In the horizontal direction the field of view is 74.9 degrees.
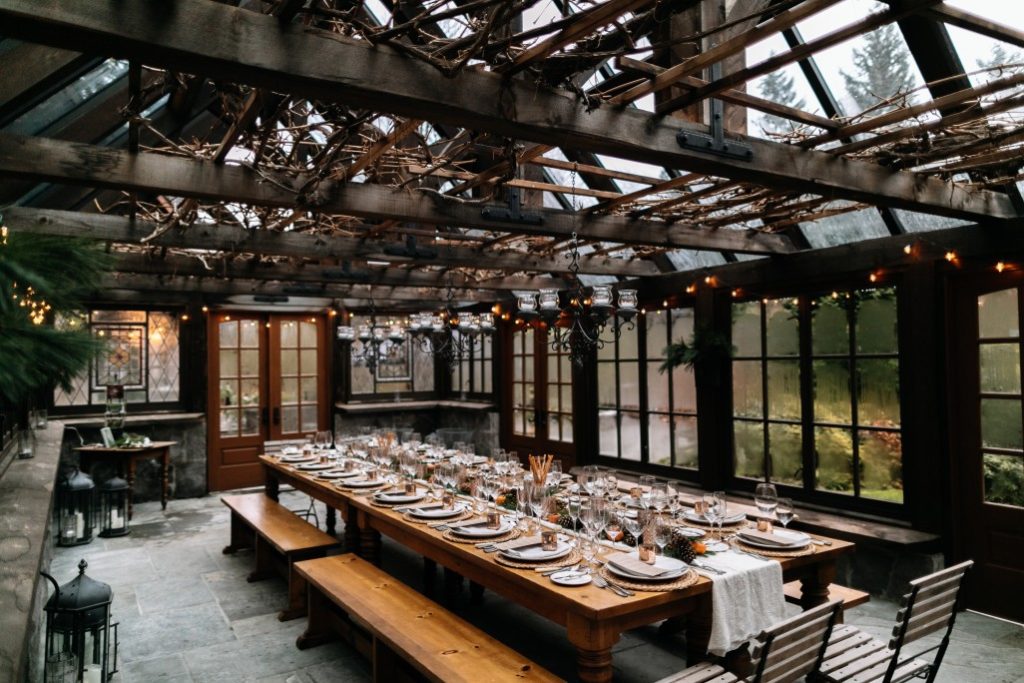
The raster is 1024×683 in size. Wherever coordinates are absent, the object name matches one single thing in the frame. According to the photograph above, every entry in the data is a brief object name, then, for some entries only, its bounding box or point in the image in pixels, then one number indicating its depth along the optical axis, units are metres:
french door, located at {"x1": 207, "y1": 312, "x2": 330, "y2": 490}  9.18
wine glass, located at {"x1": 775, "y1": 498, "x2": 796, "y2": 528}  3.34
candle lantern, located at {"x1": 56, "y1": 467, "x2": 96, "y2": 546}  6.48
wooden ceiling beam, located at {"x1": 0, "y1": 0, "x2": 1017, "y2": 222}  1.68
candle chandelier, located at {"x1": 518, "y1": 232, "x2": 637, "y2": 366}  3.89
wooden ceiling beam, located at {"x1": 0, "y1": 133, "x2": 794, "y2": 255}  2.91
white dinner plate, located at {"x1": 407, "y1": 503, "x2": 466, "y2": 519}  3.83
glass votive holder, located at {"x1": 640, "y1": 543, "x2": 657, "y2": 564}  2.97
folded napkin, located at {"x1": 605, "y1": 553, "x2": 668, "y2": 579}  2.83
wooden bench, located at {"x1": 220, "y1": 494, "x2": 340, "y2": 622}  4.59
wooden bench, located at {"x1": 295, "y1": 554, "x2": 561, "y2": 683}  2.77
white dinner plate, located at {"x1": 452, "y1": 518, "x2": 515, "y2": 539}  3.42
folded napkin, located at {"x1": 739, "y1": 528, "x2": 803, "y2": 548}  3.22
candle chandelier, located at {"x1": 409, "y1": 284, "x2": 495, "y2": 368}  5.80
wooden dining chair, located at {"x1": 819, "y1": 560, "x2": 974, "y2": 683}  2.75
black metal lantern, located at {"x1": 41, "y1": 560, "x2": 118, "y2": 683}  2.95
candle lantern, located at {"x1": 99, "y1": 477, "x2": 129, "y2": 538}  6.87
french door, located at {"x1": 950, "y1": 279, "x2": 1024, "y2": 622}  4.37
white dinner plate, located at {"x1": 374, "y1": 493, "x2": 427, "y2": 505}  4.28
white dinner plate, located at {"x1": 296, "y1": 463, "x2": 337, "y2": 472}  5.65
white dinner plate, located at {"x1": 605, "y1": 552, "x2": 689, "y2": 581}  2.81
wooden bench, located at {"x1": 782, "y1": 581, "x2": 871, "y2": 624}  3.36
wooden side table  7.36
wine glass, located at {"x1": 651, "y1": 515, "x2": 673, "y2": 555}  3.14
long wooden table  2.62
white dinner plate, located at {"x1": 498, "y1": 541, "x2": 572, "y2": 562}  3.03
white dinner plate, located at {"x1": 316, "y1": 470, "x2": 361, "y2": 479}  5.23
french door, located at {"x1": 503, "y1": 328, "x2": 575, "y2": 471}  8.43
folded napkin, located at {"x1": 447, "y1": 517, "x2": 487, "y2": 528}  3.64
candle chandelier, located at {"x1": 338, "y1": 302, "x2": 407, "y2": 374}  6.66
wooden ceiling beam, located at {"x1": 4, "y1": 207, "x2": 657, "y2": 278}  4.30
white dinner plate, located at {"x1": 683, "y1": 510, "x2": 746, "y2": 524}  3.67
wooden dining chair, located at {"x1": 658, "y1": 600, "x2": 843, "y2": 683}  2.43
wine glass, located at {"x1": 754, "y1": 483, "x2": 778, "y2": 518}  3.40
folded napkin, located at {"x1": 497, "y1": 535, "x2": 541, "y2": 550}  3.22
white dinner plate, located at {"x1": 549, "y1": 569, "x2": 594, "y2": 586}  2.79
